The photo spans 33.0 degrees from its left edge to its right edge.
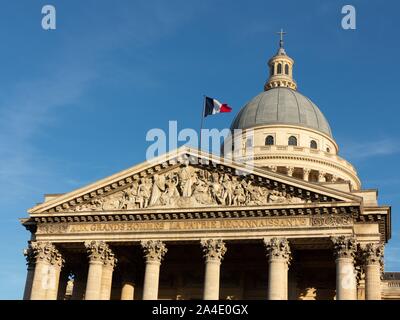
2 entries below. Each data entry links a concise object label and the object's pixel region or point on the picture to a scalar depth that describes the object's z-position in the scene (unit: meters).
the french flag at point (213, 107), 54.66
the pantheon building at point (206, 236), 44.94
